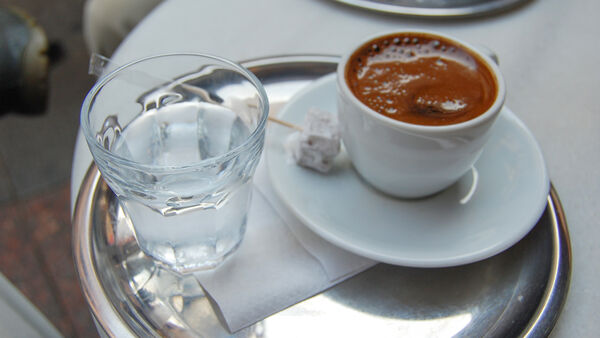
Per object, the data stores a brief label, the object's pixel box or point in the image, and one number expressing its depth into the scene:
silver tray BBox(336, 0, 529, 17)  0.71
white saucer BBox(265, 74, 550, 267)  0.43
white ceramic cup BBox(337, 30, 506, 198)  0.42
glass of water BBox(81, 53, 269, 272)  0.39
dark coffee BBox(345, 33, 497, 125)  0.47
